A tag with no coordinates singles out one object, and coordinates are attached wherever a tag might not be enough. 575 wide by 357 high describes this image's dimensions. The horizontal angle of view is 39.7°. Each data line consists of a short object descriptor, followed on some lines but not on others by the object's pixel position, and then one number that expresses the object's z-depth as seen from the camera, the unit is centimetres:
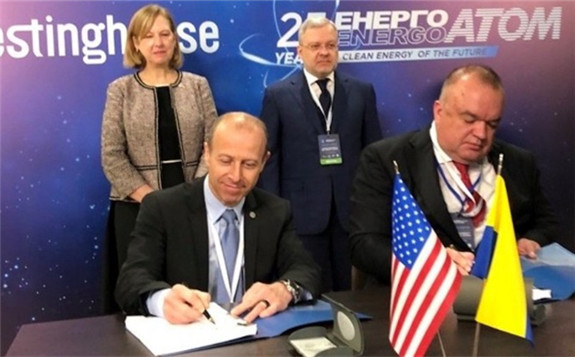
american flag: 187
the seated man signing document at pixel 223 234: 258
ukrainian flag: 183
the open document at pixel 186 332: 205
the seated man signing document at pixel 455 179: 280
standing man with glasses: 424
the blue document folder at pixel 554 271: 252
